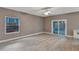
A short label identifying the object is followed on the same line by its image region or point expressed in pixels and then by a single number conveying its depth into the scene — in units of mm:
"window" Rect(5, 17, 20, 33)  2673
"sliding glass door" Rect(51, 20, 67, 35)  3972
